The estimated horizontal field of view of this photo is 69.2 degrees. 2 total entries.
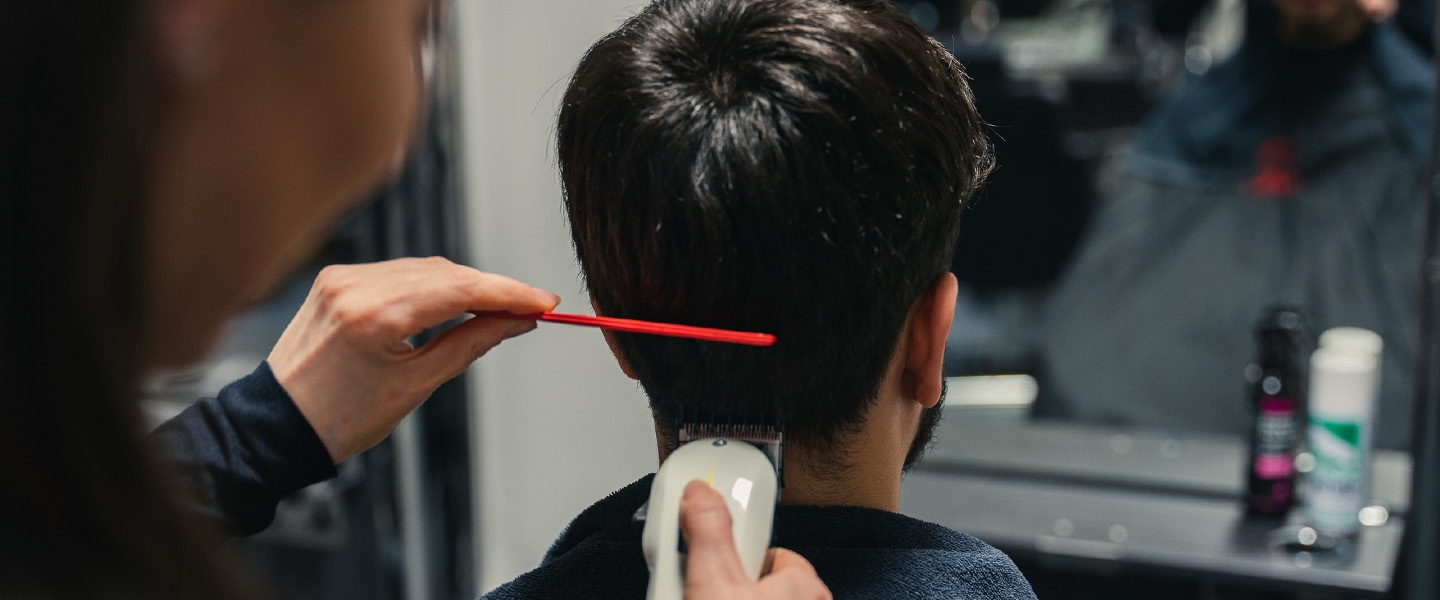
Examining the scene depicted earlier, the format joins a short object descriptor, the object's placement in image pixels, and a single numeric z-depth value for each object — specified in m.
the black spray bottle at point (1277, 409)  1.23
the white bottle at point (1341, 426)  1.17
